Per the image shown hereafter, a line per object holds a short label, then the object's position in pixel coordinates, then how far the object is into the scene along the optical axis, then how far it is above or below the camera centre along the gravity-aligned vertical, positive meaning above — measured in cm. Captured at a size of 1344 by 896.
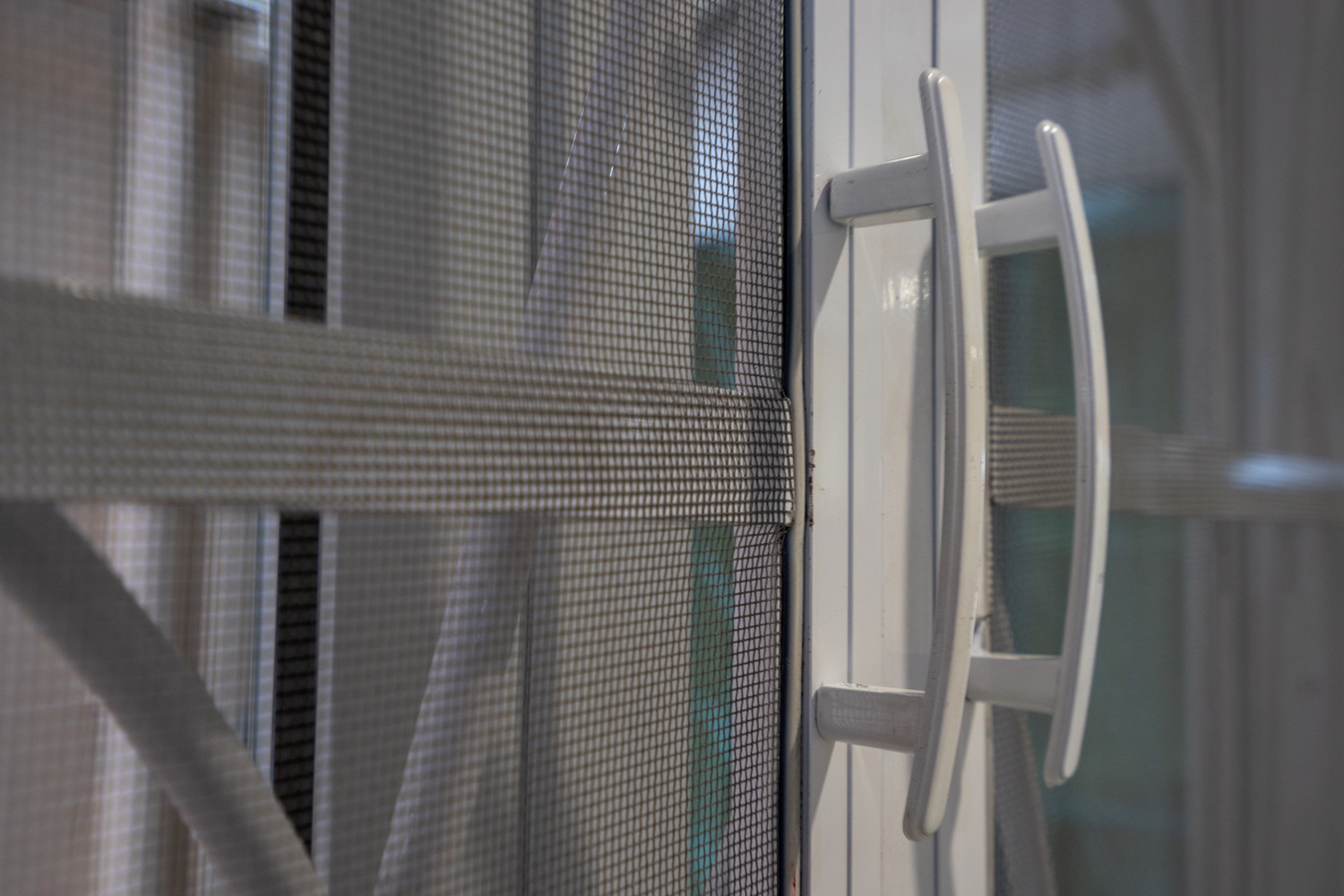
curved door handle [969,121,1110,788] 60 -1
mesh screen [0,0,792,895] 29 +1
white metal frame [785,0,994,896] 58 +2
